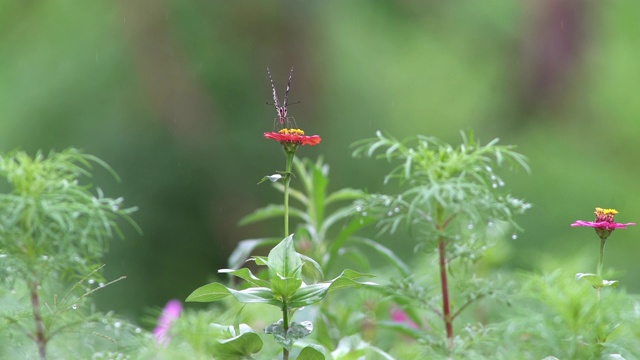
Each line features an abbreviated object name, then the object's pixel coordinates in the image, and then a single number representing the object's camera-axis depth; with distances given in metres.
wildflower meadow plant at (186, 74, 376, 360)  4.50
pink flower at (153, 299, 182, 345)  4.77
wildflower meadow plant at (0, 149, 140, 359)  4.61
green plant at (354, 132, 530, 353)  4.72
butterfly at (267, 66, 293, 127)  4.59
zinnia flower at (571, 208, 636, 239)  4.56
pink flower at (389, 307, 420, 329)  5.29
